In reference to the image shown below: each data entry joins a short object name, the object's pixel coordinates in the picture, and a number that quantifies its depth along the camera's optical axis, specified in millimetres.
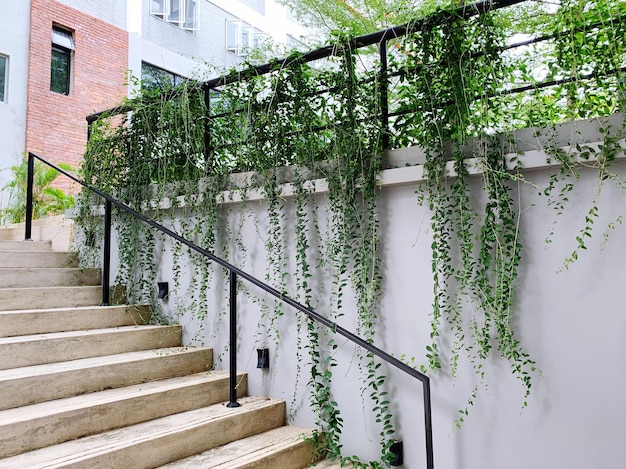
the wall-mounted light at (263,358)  3248
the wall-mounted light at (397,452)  2664
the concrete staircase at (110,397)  2348
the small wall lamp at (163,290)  3820
